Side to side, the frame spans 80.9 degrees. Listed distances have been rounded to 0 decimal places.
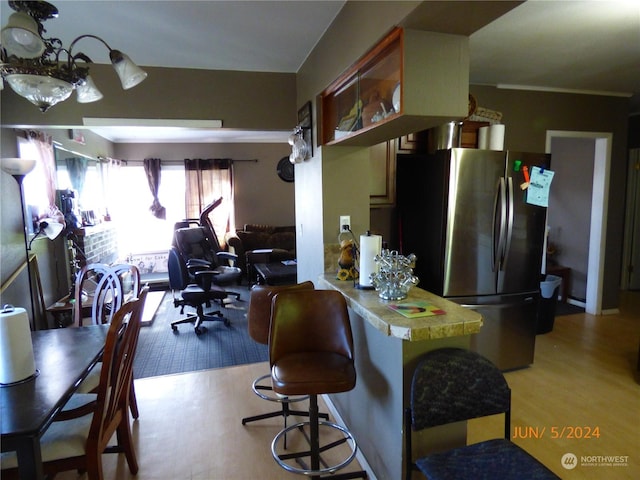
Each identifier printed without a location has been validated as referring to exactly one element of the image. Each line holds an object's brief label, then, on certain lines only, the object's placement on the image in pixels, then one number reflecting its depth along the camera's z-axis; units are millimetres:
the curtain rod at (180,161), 6512
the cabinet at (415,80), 1589
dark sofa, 5957
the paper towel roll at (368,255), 2027
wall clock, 6949
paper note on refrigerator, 2836
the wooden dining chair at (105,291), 2504
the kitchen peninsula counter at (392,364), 1521
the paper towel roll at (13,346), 1481
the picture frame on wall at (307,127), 2803
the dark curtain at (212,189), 6590
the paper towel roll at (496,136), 3012
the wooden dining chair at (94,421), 1509
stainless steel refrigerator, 2693
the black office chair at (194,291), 4156
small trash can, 3721
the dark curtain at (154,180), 6418
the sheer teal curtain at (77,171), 4473
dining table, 1238
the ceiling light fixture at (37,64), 1492
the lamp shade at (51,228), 3238
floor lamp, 2764
